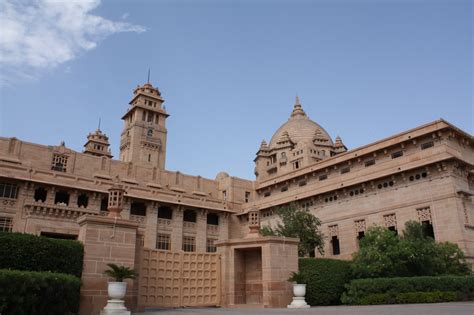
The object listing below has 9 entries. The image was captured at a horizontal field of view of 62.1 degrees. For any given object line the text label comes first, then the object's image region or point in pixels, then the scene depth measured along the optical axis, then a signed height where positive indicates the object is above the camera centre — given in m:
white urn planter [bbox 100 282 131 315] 12.03 -0.52
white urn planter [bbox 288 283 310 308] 16.36 -0.54
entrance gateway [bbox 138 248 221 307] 16.72 +0.11
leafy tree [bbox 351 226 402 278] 19.66 +1.13
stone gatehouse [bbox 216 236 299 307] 17.12 +0.53
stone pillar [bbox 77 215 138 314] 12.97 +0.96
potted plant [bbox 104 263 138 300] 12.18 +0.11
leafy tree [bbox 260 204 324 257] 28.88 +3.69
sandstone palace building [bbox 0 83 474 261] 28.45 +7.61
